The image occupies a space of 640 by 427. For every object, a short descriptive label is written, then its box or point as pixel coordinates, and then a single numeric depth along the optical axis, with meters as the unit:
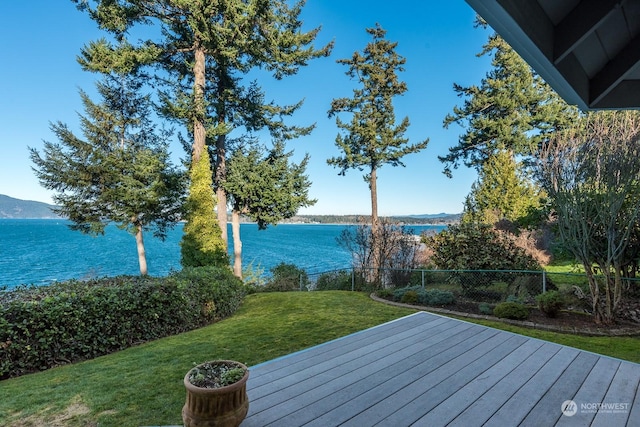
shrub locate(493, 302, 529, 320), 5.70
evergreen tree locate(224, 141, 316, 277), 12.75
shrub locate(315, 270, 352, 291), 10.63
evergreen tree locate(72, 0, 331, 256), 9.67
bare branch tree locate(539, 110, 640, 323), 5.14
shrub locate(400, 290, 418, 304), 7.26
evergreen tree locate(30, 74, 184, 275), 12.05
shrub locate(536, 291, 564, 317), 5.63
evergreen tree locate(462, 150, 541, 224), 12.79
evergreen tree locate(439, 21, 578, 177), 15.40
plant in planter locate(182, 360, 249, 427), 1.67
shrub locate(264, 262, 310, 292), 11.05
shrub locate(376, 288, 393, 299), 7.98
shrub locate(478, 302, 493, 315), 6.20
